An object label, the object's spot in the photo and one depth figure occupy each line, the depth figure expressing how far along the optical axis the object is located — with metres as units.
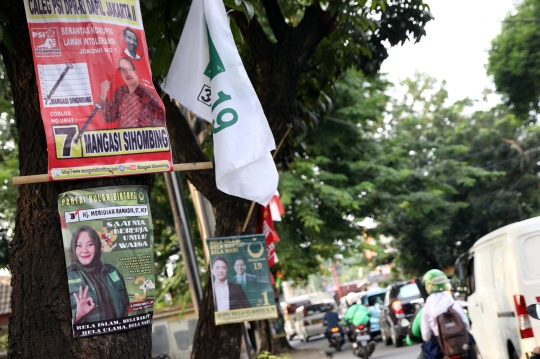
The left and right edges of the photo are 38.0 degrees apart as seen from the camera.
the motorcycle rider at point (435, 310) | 7.71
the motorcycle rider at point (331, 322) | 25.66
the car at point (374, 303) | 25.31
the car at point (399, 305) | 21.03
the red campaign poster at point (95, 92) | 3.75
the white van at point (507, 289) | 8.12
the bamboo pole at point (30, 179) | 3.62
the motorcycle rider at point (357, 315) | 16.44
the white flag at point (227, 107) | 4.67
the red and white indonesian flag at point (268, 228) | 9.12
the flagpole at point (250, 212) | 8.12
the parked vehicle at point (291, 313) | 43.08
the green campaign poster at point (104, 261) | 3.67
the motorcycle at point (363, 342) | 14.89
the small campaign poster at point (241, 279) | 8.09
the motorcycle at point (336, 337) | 25.22
